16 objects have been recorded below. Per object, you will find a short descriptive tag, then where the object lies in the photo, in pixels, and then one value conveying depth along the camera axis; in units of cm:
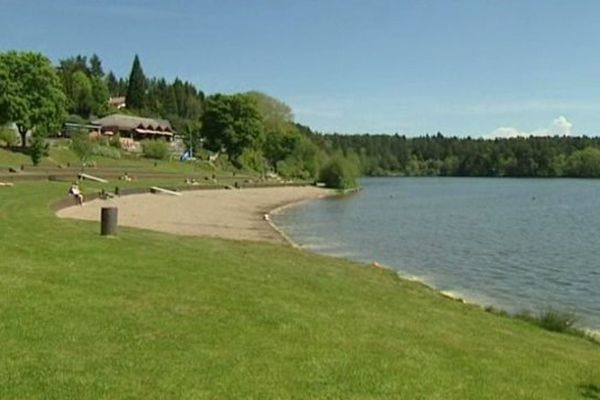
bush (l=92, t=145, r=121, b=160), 10794
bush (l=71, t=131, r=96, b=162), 9482
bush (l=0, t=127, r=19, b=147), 9269
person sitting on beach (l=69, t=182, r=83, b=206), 4719
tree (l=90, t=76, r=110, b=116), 16412
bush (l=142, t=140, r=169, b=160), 12306
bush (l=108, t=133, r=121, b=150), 12008
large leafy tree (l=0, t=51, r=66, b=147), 8894
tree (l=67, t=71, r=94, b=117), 15938
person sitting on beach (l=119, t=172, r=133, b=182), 8081
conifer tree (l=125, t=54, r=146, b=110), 19312
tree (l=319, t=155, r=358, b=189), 13862
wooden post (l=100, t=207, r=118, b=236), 2231
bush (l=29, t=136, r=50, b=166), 7525
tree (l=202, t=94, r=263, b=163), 14012
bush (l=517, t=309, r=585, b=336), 1836
